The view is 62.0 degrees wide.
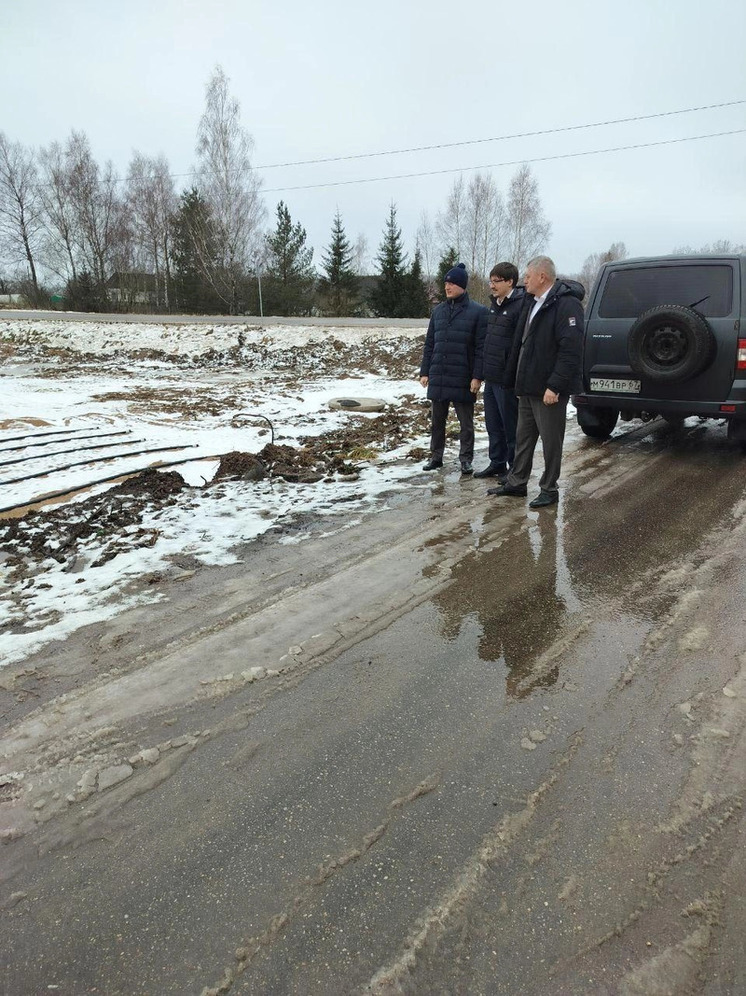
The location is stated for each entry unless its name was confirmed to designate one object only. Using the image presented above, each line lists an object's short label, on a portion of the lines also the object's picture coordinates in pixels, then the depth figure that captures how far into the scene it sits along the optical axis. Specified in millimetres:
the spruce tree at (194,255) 32406
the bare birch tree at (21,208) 39875
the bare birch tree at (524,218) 40562
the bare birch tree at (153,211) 41156
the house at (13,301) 40281
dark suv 5824
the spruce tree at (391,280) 32438
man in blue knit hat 5879
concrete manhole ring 9891
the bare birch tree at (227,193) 31297
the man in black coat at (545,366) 4766
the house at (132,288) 39206
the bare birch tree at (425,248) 53125
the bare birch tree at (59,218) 39562
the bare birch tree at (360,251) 60850
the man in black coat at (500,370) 5445
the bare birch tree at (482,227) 42125
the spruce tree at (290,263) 34281
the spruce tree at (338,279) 34844
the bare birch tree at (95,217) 38812
